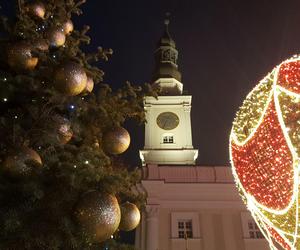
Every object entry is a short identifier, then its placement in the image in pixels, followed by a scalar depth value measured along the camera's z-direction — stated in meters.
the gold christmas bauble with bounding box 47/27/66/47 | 4.54
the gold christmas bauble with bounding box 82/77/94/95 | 4.66
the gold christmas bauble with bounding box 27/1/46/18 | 4.82
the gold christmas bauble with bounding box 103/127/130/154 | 4.47
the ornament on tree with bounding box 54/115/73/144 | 3.91
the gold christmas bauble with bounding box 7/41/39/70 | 3.94
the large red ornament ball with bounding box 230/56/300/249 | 3.44
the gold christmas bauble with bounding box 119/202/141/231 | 3.73
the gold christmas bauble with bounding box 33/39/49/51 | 4.11
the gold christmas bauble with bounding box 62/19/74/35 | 5.04
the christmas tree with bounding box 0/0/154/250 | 2.83
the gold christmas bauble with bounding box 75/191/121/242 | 2.76
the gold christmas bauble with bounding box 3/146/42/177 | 3.13
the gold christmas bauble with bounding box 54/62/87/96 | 3.76
